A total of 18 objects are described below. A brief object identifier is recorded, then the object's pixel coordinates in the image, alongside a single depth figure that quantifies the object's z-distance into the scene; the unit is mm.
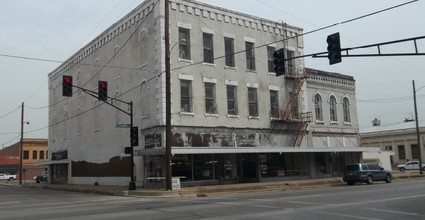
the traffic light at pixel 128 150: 28244
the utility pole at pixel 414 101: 43428
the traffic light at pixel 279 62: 19000
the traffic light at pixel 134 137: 27938
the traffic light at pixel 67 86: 23031
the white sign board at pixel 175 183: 27016
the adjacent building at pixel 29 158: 79812
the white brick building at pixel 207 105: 30094
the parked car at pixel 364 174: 32281
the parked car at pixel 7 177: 76250
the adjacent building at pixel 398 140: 64625
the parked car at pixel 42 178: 55619
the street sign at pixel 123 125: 27328
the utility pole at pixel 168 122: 26078
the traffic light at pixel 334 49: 17297
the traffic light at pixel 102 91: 24903
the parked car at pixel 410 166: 56531
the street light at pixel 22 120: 54019
